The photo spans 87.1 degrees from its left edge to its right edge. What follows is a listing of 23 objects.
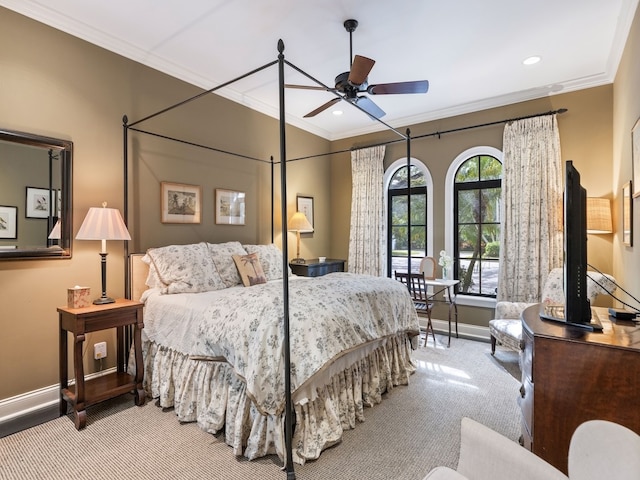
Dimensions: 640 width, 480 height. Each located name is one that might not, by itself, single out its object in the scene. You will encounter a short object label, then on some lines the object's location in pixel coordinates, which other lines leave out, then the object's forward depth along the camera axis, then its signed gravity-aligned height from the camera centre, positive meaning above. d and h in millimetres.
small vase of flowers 4551 -311
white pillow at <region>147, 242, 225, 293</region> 2932 -265
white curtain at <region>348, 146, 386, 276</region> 5188 +407
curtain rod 3828 +1455
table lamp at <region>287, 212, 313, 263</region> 4771 +220
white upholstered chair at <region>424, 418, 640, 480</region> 852 -611
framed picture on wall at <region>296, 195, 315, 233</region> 5180 +529
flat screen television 1597 -113
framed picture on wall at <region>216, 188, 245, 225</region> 3945 +395
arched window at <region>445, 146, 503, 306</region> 4453 +261
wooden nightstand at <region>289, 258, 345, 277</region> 4555 -394
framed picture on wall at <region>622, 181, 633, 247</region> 2516 +183
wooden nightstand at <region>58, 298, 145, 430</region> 2352 -872
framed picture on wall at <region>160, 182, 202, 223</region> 3410 +394
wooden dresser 1293 -580
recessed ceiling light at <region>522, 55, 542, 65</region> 3309 +1784
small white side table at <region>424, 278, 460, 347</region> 4195 -723
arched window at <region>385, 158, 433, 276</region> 4910 +388
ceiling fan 2586 +1255
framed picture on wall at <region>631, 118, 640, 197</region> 2245 +581
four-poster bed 1957 -786
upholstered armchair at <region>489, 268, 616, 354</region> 3180 -751
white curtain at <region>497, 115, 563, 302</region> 3838 +367
